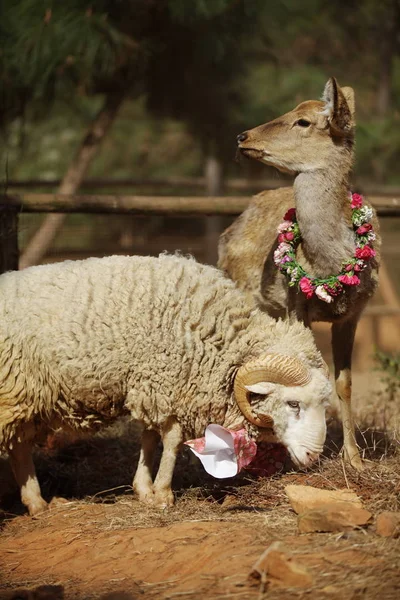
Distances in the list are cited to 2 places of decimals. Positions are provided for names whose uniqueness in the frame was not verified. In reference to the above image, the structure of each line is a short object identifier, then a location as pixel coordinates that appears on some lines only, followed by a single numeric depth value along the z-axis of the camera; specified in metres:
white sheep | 9.29
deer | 10.30
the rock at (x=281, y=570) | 6.50
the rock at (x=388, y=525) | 7.29
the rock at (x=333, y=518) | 7.48
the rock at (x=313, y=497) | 8.28
